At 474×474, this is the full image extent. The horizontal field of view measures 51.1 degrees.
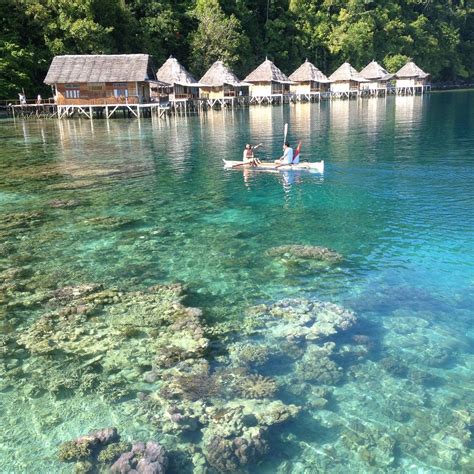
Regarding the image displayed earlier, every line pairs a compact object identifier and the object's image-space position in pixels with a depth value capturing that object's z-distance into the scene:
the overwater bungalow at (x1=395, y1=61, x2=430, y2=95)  85.19
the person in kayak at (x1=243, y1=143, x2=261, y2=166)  21.31
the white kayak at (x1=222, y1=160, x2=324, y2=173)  20.45
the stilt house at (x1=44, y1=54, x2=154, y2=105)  47.03
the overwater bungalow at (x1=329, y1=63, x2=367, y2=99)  77.44
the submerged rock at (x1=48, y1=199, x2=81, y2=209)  16.50
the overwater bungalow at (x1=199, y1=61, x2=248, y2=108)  58.31
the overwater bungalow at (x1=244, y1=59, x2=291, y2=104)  64.50
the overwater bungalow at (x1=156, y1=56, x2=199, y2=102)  55.47
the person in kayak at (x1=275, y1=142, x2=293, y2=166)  20.60
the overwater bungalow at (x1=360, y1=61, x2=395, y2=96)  80.44
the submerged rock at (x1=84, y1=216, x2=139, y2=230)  14.22
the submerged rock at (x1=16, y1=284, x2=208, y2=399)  7.29
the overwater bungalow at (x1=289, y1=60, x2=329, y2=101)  71.12
